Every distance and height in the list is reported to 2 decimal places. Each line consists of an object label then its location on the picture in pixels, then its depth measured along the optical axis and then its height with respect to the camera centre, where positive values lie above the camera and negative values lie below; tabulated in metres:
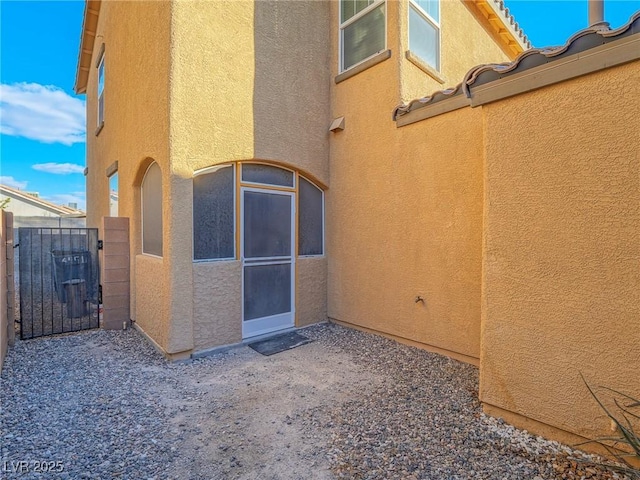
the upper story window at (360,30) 6.63 +4.33
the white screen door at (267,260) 6.07 -0.48
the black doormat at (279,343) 5.77 -2.00
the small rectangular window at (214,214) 5.45 +0.37
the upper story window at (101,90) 9.86 +4.50
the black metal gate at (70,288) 6.70 -1.16
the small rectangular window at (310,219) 6.98 +0.36
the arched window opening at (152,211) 5.83 +0.47
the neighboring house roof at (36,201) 22.03 +2.47
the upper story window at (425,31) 6.68 +4.39
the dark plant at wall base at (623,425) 2.67 -1.59
